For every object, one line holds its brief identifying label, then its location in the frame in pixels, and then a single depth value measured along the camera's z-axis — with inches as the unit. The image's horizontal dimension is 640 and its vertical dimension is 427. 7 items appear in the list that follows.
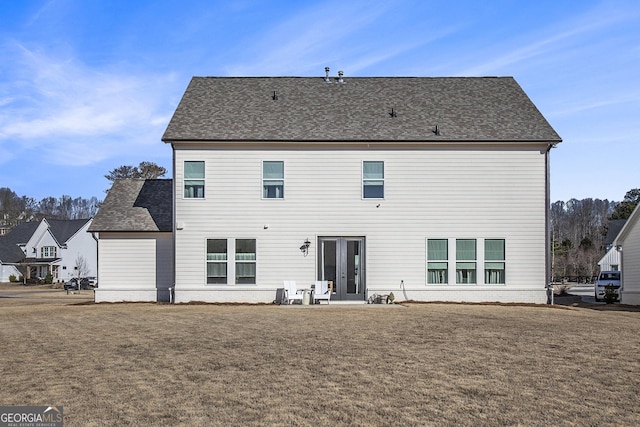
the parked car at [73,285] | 1870.8
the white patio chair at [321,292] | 916.6
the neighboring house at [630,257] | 1057.5
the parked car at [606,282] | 1234.5
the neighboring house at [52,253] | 2792.8
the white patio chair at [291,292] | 916.6
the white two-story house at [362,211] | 950.4
